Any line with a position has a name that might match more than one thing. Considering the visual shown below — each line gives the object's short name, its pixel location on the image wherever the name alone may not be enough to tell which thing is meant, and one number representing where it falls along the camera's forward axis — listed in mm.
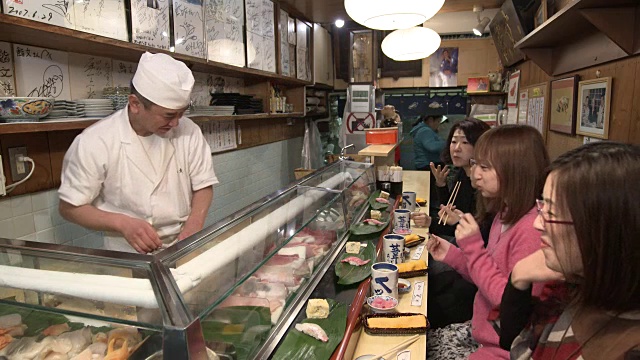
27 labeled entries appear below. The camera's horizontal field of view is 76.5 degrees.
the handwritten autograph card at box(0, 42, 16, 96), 2174
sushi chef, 1896
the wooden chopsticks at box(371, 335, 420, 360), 1381
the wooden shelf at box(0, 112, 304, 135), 1886
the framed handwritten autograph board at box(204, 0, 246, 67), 3652
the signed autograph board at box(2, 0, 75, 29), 1911
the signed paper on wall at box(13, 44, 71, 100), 2273
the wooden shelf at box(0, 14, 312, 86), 1967
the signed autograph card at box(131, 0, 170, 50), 2725
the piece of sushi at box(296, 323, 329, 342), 1304
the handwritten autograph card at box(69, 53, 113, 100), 2629
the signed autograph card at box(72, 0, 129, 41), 2324
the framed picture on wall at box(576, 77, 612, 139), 2598
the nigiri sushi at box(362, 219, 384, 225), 2521
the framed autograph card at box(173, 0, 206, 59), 3176
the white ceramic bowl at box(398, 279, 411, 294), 1835
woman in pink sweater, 1570
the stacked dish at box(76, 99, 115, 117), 2387
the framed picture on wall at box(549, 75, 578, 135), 3168
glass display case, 935
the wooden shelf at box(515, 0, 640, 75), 2238
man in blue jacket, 6275
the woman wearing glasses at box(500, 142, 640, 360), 889
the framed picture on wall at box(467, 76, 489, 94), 7051
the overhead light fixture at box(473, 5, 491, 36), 6175
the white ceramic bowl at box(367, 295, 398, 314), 1607
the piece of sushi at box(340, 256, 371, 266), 1914
